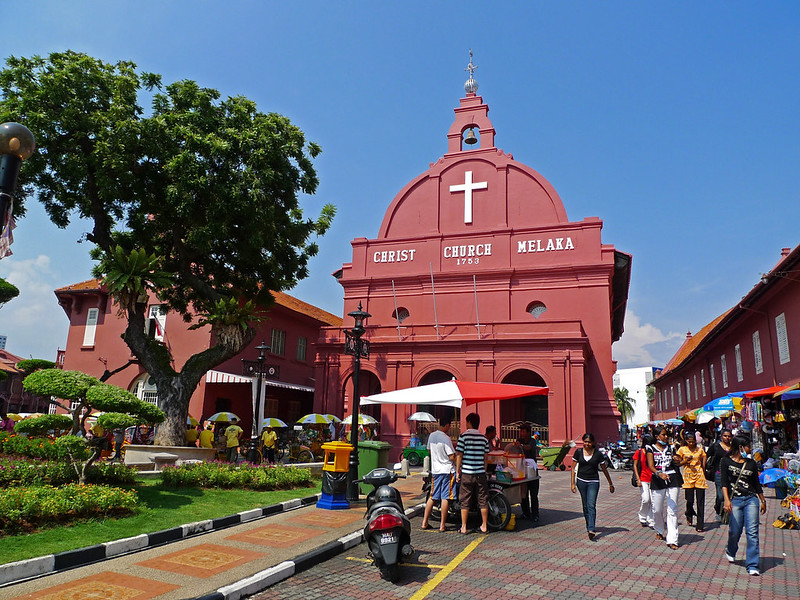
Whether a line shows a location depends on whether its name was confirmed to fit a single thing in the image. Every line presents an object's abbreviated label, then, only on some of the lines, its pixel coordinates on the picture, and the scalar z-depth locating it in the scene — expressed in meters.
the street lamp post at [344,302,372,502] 10.38
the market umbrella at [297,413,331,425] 21.03
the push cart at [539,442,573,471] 19.72
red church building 22.56
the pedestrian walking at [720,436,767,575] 6.45
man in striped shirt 8.27
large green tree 16.64
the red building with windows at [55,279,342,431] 25.25
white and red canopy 10.19
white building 71.51
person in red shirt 8.52
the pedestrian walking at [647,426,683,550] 7.61
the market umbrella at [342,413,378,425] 20.97
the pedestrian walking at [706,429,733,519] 8.17
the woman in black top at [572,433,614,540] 7.97
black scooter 5.82
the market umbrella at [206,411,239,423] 21.51
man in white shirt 8.33
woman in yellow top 8.89
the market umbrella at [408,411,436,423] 20.06
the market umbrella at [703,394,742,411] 16.81
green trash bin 11.37
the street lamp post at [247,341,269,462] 16.17
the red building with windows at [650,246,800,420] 15.86
